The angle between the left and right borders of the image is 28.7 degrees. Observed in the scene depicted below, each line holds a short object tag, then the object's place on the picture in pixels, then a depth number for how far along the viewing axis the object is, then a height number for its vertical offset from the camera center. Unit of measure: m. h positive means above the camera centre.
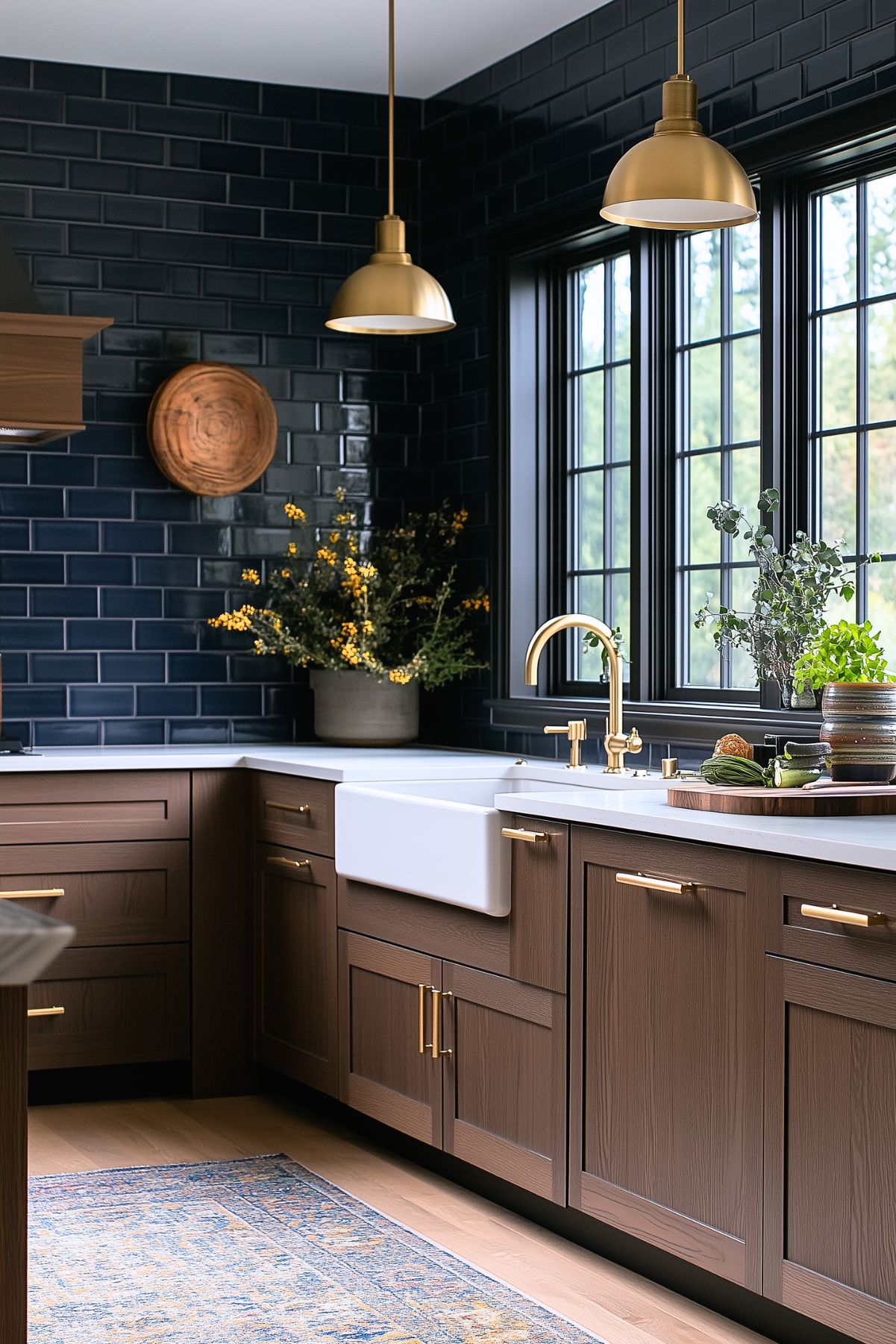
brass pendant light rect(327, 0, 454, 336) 3.96 +0.81
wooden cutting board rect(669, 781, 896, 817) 2.95 -0.27
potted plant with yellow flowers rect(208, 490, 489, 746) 5.11 +0.08
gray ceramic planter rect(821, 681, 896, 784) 3.17 -0.16
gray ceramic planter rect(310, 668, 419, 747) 5.12 -0.19
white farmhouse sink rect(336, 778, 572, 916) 3.40 -0.41
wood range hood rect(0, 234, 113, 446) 4.55 +0.75
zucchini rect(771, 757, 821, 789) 3.18 -0.24
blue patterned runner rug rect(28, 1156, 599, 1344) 2.92 -1.15
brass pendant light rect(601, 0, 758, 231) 2.95 +0.81
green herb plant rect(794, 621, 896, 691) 3.28 -0.03
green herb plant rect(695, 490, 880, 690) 3.58 +0.10
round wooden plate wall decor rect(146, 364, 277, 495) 5.09 +0.63
